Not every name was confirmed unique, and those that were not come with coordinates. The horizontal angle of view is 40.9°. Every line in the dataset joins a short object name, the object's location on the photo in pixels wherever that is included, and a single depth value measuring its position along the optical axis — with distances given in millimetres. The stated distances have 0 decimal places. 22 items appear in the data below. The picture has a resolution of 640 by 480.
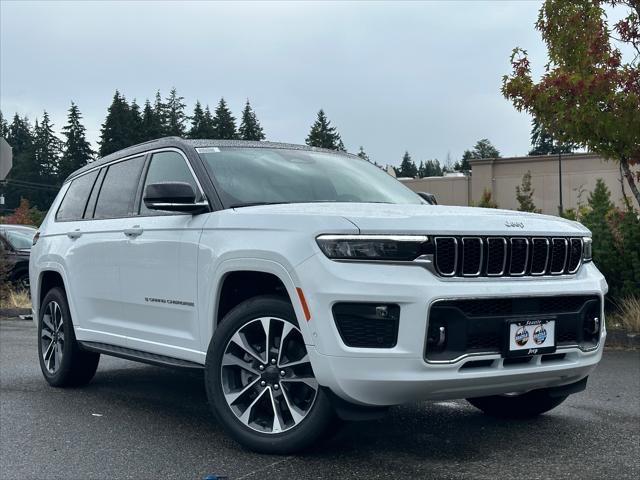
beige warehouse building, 60938
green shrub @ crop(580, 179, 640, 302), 10203
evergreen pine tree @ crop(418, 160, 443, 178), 181450
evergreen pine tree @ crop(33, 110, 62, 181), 99938
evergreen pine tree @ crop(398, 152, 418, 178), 173875
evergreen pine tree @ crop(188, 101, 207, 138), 104488
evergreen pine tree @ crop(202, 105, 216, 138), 98644
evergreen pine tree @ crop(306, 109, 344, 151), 107500
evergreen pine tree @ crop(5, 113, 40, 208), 99500
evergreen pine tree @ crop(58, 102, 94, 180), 93562
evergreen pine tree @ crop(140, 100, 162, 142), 90750
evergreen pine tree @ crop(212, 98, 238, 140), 100688
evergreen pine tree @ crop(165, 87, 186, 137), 105375
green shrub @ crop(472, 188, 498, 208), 20234
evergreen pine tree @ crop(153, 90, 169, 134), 95575
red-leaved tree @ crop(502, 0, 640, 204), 10391
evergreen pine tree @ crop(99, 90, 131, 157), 88681
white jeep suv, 4133
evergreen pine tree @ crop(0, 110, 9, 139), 133462
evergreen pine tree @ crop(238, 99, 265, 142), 103625
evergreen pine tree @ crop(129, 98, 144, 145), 89750
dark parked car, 17014
